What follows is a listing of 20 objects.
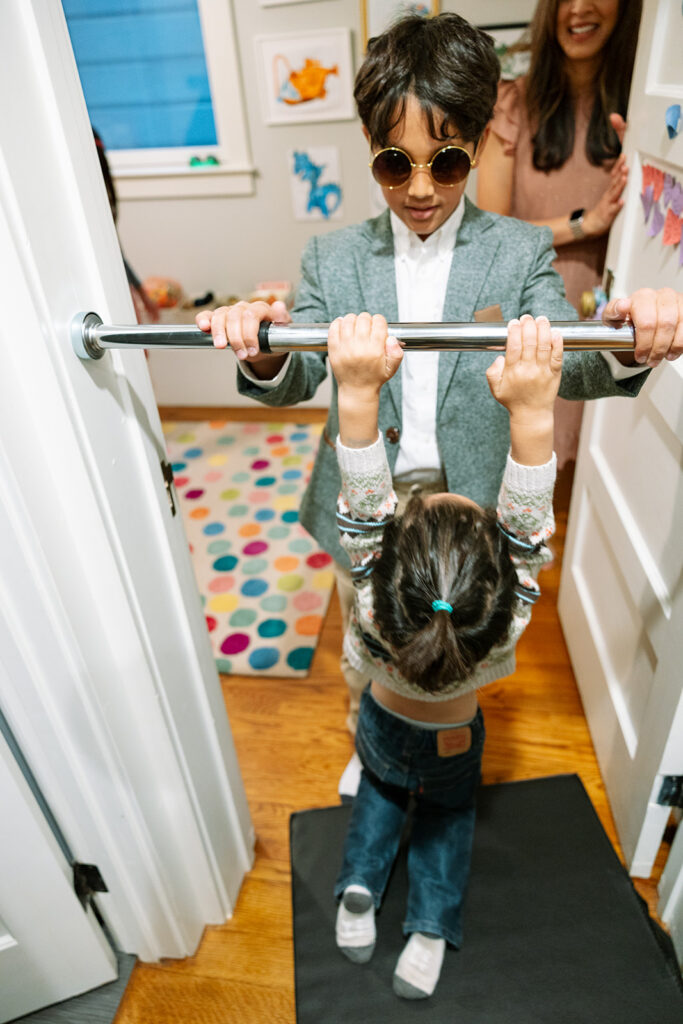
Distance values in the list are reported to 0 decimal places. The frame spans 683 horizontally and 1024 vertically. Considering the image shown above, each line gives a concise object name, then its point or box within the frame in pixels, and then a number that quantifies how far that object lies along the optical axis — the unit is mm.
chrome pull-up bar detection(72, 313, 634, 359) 663
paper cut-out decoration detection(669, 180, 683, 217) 980
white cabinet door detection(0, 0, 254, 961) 617
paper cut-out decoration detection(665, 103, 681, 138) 952
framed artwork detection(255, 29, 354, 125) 2162
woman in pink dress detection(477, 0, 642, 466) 1274
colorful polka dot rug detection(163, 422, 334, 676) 1773
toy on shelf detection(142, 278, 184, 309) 2648
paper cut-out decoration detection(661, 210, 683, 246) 982
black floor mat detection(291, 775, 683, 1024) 1033
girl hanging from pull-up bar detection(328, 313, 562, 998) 706
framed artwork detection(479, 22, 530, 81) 1425
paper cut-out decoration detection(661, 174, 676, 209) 1013
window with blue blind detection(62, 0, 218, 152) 2307
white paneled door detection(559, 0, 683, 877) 1012
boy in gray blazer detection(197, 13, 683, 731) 752
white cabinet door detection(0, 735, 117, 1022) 884
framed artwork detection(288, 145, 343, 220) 2371
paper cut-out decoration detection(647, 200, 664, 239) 1059
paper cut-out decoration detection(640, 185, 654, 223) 1097
